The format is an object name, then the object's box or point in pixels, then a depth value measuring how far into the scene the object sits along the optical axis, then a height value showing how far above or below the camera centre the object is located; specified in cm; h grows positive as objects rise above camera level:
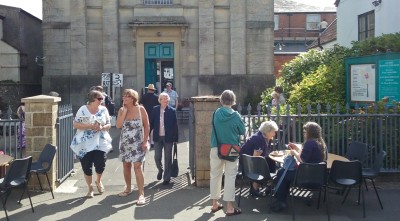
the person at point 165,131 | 955 -67
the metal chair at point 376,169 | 804 -118
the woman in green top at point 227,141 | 748 -67
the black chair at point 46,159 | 854 -107
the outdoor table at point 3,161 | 772 -100
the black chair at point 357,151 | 867 -96
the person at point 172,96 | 1685 -2
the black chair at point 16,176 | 716 -117
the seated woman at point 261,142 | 793 -74
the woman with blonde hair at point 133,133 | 830 -62
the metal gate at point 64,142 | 945 -90
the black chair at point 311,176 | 727 -116
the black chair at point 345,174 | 752 -117
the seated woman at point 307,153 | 742 -84
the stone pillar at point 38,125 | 893 -52
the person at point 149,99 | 1296 -9
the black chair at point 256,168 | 756 -110
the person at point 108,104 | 1367 -23
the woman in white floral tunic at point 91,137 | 841 -70
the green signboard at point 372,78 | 1092 +39
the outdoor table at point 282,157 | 801 -102
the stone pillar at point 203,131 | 920 -64
